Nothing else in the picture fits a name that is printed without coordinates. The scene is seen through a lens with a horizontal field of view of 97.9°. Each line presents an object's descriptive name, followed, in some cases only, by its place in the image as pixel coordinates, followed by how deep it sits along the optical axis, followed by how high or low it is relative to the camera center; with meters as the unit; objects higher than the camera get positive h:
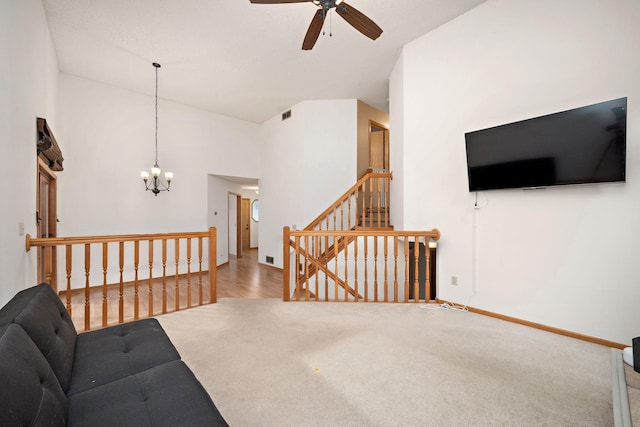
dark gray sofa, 0.87 -0.71
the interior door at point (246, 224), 10.40 -0.26
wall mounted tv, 2.28 +0.63
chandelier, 5.05 +0.73
